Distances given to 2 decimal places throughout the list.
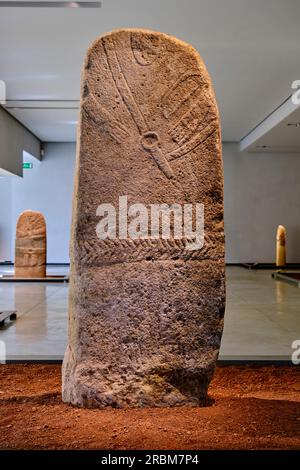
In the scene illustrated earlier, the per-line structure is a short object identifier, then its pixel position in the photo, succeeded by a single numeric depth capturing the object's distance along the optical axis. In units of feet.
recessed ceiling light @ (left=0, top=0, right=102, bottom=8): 18.69
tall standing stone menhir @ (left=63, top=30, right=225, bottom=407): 9.39
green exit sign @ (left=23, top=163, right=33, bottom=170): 51.21
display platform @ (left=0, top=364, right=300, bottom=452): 7.70
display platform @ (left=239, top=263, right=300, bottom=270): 45.59
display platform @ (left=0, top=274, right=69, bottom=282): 32.96
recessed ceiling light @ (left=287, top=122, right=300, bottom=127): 38.00
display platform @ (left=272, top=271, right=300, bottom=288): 33.02
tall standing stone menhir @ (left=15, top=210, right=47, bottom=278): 33.91
